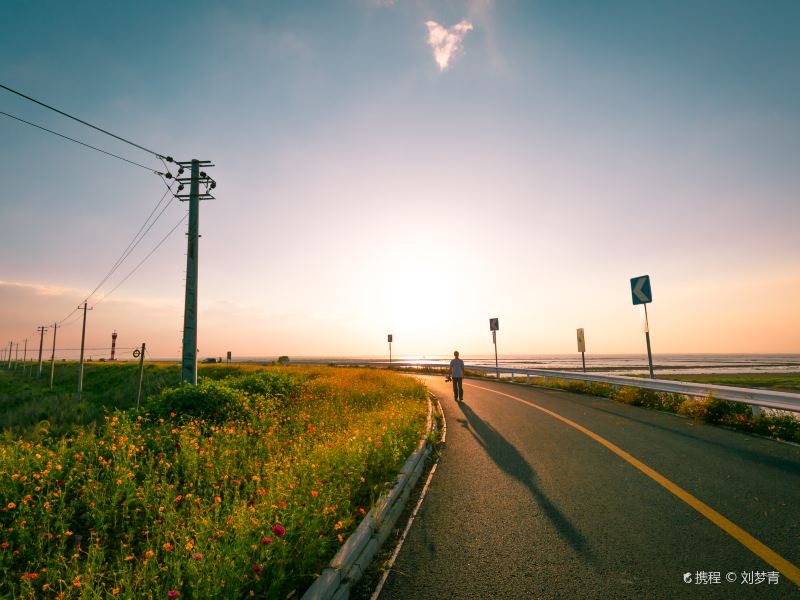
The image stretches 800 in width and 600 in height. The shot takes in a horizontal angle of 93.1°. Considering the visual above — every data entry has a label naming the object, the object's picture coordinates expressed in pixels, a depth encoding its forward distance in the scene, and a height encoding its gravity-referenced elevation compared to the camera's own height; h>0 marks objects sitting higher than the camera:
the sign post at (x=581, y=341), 19.94 +0.24
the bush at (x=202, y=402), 9.94 -1.29
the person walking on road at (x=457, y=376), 14.83 -1.08
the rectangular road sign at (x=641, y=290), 12.45 +1.79
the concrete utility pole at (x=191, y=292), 13.03 +2.18
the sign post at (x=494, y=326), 27.09 +1.52
